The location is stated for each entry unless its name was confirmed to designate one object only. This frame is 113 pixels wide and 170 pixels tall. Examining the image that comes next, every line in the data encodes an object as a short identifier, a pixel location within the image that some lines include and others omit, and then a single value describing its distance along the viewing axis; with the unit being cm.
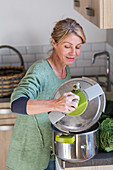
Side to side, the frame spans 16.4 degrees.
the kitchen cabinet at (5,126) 299
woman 170
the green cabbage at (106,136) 182
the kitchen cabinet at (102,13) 169
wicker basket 298
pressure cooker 172
